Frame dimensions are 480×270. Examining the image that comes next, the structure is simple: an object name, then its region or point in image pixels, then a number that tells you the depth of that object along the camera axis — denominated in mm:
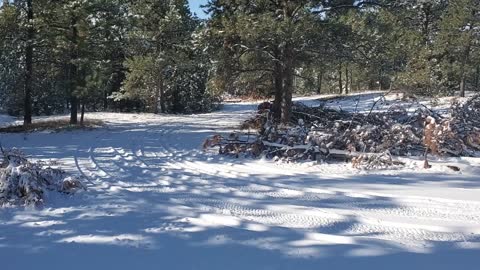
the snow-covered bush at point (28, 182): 6926
